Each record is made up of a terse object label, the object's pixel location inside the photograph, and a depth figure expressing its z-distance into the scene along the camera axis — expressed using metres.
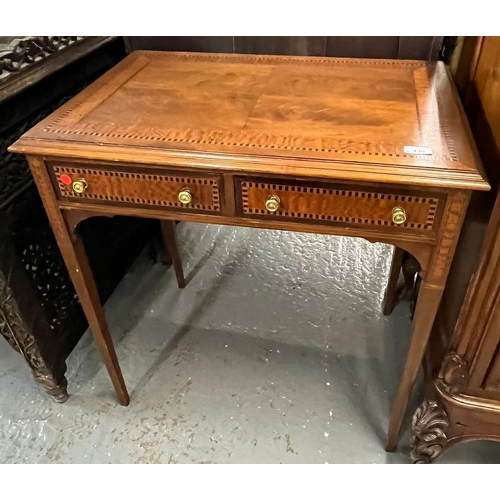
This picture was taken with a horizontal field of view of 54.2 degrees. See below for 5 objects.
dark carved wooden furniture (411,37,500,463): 0.88
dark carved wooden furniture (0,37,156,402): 1.06
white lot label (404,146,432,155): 0.82
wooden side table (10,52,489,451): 0.80
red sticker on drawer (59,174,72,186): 0.91
